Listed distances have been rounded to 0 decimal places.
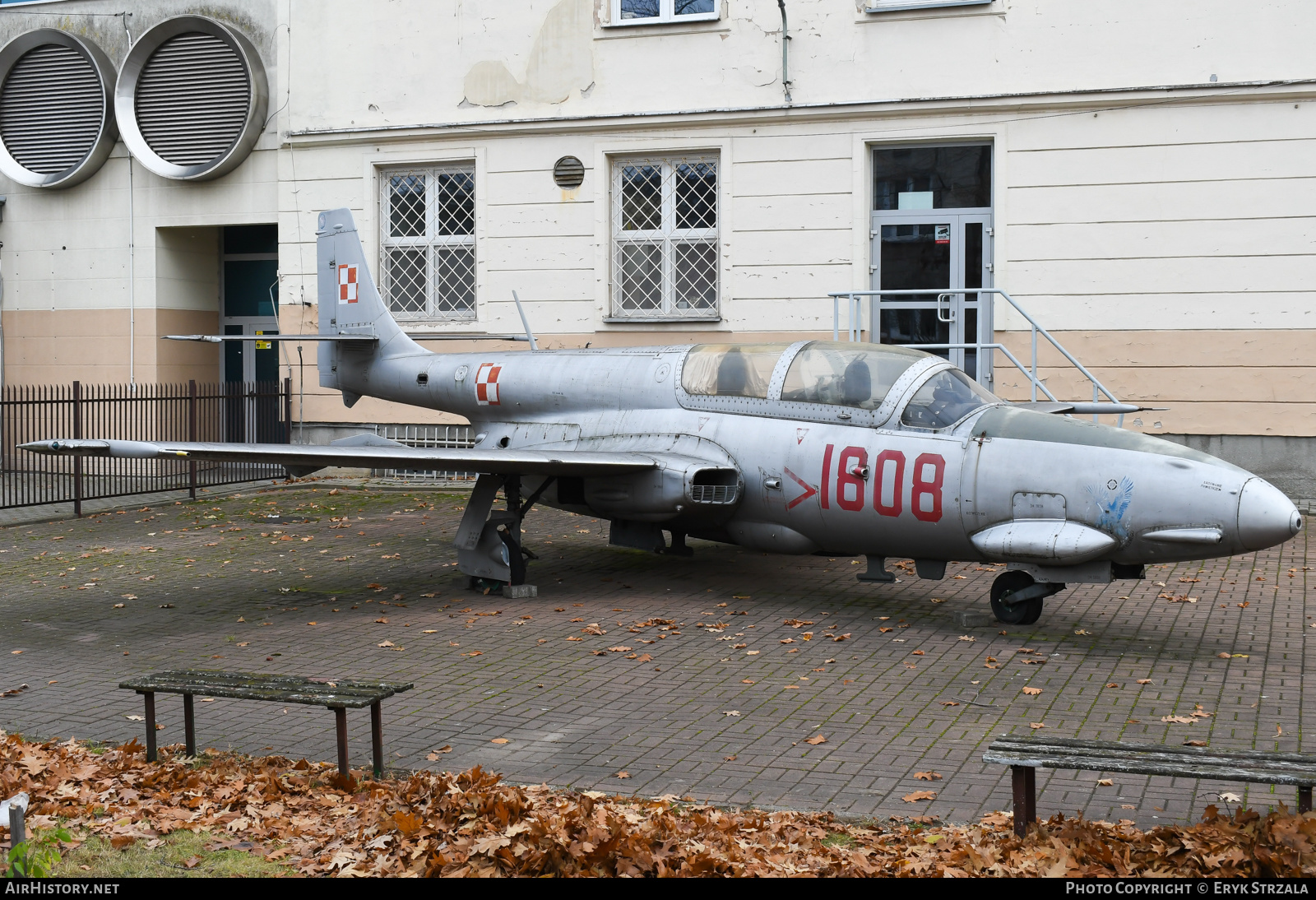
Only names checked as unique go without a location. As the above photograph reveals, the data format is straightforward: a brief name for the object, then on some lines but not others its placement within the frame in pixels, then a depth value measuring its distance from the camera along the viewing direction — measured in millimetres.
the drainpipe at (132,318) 21047
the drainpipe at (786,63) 17406
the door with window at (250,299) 22062
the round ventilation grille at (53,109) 20969
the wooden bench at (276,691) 5875
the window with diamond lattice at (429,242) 19438
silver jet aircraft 8609
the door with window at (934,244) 17188
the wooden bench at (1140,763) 4594
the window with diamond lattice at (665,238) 18266
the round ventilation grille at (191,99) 20156
